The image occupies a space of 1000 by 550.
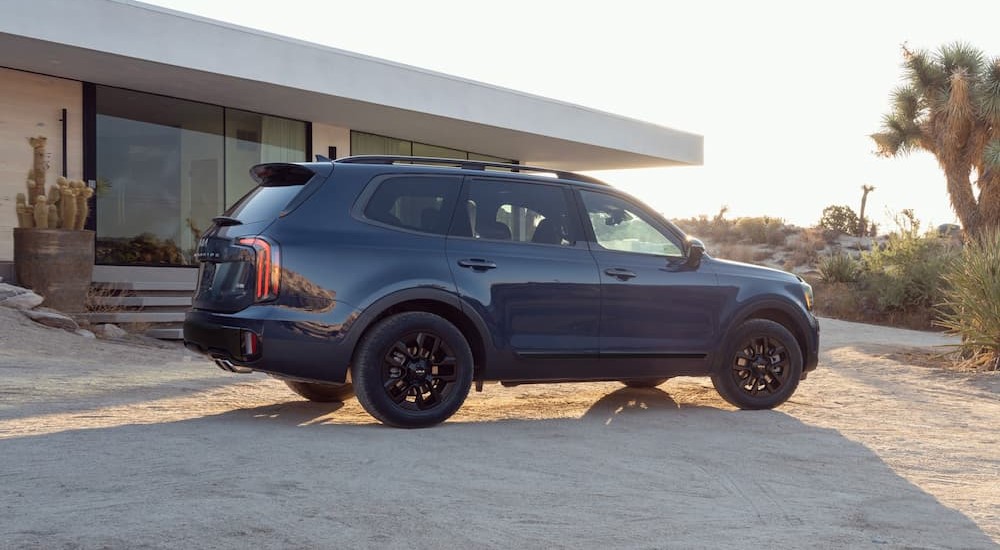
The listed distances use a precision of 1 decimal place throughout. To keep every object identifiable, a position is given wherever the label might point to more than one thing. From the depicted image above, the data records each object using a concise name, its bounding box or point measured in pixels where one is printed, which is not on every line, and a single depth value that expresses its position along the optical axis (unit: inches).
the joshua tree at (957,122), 1059.3
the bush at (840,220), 1769.2
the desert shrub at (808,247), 1456.4
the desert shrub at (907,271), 808.3
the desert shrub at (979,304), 470.3
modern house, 556.4
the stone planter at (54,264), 524.4
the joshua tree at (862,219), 1750.7
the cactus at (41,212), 530.3
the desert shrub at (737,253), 1432.1
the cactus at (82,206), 550.0
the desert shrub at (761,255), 1503.9
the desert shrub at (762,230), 1694.1
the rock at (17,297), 492.7
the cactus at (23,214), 534.3
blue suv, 253.6
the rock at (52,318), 486.9
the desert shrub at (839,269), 967.6
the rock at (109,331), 523.2
